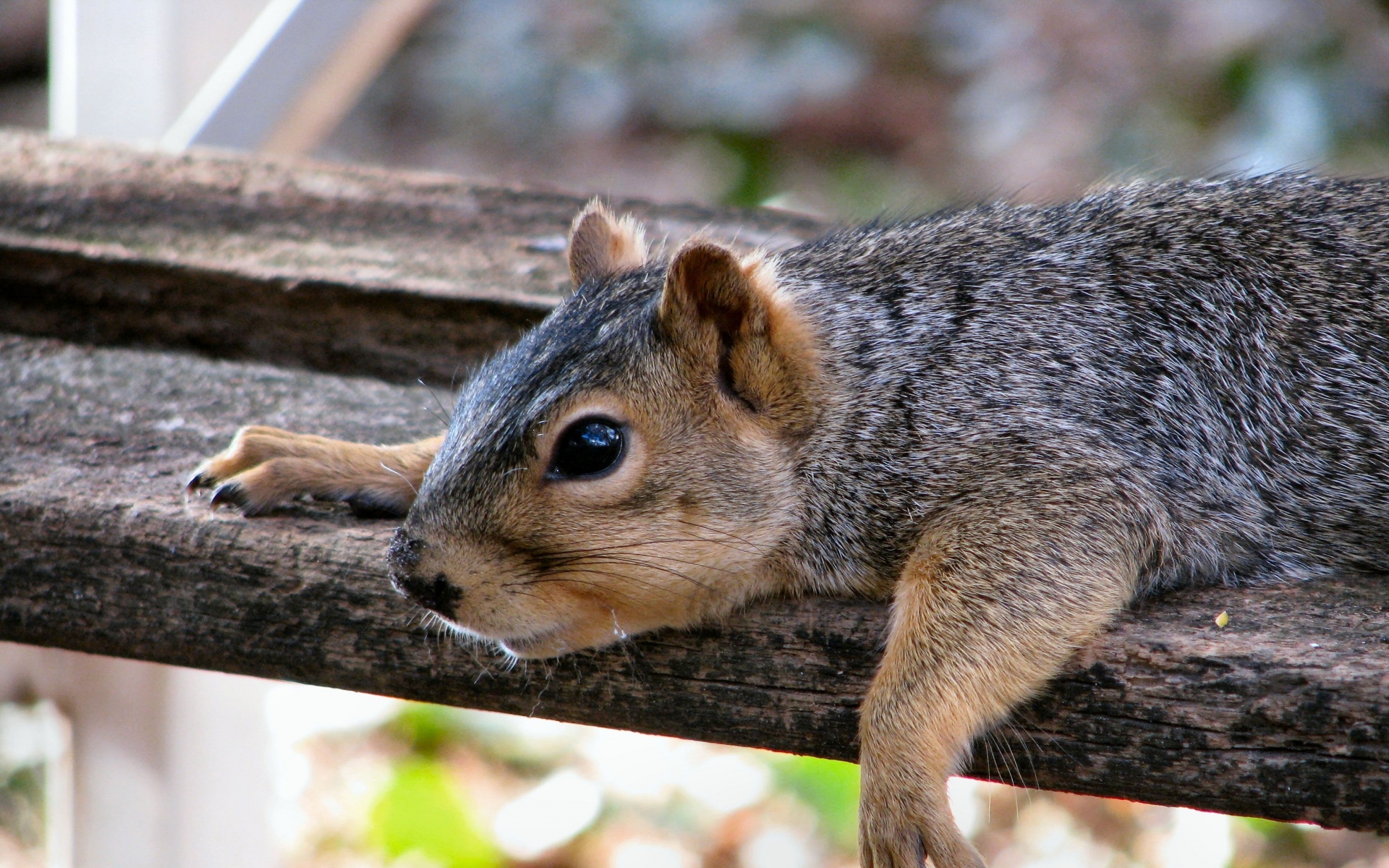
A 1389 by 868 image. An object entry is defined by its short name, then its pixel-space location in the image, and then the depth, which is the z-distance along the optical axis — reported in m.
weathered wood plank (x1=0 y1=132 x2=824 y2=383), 4.35
